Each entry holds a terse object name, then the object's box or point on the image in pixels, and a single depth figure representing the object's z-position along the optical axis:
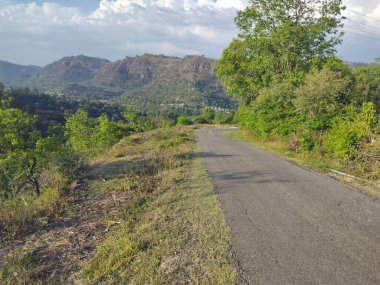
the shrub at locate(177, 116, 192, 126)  47.88
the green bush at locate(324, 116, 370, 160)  9.72
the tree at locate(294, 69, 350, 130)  12.11
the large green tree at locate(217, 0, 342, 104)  19.02
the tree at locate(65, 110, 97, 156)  24.17
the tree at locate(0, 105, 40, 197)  8.52
